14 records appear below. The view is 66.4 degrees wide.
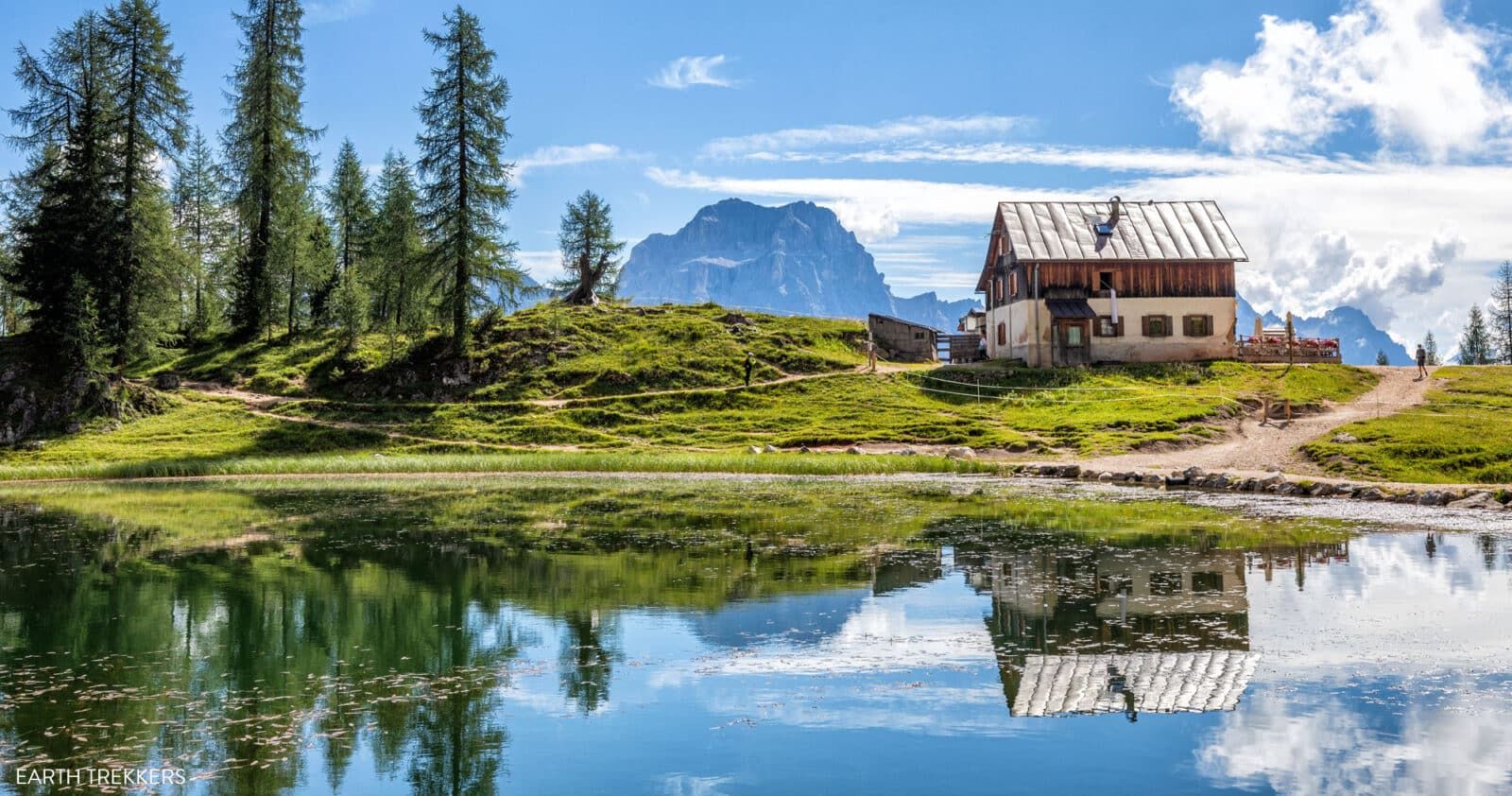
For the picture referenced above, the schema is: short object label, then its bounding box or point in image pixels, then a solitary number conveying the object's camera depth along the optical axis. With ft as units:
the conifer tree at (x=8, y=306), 293.51
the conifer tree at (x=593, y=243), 337.07
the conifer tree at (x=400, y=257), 248.52
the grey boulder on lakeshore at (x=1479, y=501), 106.01
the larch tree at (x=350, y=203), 304.50
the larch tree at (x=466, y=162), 246.27
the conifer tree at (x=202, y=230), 280.92
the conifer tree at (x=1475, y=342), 444.14
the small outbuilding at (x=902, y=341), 277.64
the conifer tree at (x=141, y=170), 221.25
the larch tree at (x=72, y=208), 209.26
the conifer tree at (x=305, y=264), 264.31
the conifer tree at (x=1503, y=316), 413.18
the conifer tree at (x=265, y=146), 266.36
